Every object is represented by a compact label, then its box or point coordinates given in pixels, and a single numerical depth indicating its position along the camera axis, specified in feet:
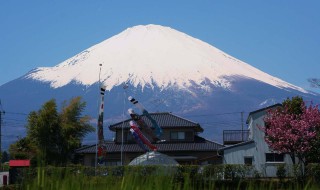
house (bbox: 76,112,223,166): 196.54
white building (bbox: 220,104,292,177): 168.35
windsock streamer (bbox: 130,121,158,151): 192.55
